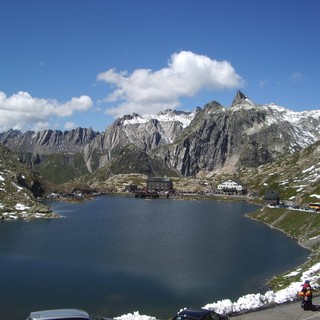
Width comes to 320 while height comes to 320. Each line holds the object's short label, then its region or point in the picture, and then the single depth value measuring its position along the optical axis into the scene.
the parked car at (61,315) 22.78
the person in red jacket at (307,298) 35.97
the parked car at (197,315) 27.52
